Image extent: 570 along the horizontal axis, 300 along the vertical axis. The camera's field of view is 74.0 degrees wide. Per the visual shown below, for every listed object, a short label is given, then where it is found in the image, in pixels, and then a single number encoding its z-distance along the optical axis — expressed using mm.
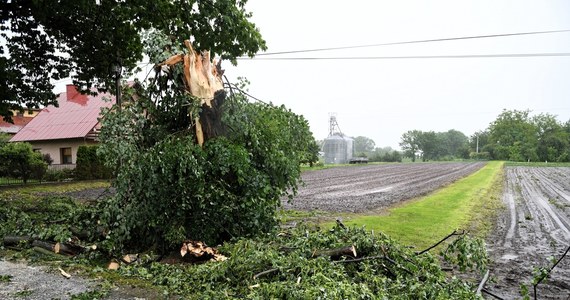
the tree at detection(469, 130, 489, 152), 88812
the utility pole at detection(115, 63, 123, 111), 8425
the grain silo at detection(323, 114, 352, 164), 59719
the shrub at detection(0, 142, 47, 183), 18609
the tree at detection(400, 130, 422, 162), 83112
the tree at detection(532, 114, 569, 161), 62781
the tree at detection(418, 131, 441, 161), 87438
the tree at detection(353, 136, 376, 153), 154250
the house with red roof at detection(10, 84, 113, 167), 23734
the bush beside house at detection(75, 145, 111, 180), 19266
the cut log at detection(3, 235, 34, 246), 5441
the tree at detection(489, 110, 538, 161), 66188
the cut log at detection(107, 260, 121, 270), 4418
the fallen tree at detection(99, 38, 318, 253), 4898
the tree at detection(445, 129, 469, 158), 86125
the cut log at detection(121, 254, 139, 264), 4598
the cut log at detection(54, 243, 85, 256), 4973
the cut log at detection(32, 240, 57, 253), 5016
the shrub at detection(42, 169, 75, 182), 19531
